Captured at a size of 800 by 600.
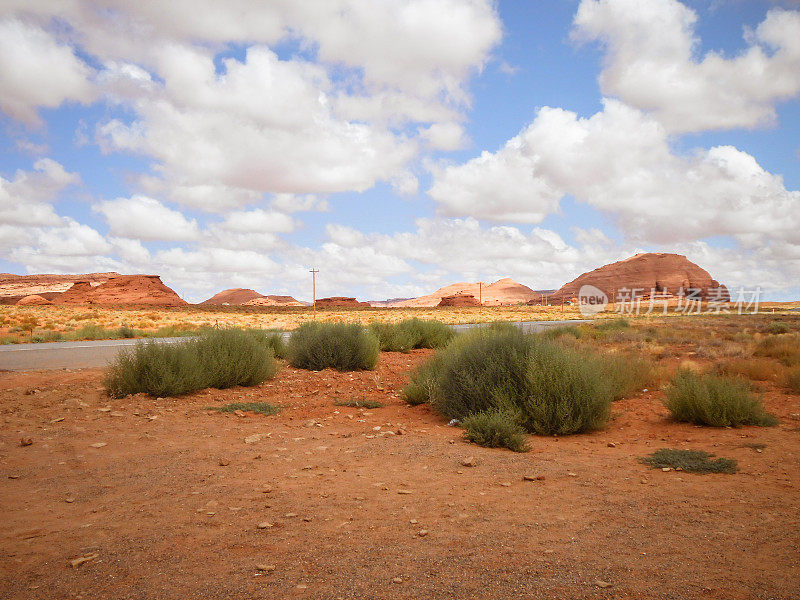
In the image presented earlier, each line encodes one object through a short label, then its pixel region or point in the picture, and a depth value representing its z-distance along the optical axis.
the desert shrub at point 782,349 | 15.48
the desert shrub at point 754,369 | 13.72
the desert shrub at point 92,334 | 27.31
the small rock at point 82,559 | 3.91
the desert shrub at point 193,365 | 11.18
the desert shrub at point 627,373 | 11.41
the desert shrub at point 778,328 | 29.69
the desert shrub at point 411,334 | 20.41
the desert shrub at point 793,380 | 12.12
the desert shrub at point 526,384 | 8.62
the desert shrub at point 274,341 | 17.04
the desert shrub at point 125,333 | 27.19
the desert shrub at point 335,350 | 15.61
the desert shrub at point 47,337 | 25.05
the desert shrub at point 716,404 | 9.08
